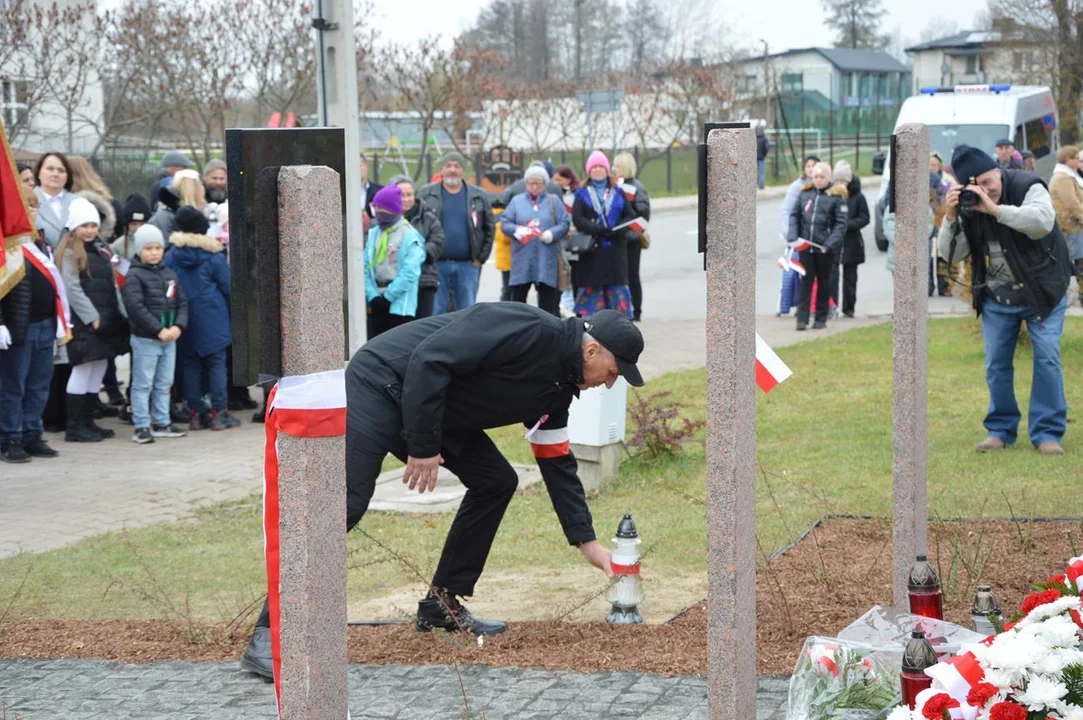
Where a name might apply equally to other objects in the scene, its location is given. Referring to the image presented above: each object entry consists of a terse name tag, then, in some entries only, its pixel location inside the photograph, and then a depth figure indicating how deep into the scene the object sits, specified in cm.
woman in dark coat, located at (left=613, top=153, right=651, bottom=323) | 1625
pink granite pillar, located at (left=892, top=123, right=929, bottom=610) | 584
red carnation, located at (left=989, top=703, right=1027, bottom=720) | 349
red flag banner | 841
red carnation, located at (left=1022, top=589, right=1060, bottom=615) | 412
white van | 2389
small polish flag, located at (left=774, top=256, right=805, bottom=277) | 1713
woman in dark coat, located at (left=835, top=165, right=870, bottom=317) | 1795
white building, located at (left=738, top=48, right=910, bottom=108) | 8931
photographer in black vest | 906
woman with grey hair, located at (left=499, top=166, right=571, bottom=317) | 1557
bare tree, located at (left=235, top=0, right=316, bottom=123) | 2975
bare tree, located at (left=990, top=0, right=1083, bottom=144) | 3042
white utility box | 943
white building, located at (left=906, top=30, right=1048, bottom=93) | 3853
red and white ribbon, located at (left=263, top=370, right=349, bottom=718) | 351
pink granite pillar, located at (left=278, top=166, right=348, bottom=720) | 350
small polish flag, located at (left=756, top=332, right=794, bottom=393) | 523
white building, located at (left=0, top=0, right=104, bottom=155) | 2411
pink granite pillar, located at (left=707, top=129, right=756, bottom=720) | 422
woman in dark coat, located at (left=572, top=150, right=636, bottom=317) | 1514
